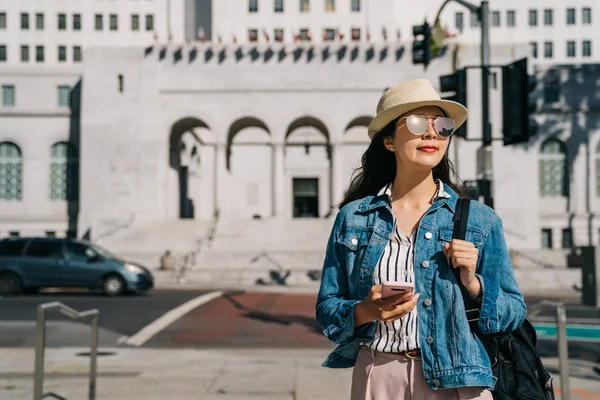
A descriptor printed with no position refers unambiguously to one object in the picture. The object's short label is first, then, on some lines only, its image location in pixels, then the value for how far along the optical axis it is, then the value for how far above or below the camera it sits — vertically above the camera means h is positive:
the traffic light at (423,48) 15.47 +3.19
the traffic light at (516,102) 10.98 +1.51
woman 3.31 -0.27
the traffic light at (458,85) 11.97 +1.91
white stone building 49.62 +5.58
